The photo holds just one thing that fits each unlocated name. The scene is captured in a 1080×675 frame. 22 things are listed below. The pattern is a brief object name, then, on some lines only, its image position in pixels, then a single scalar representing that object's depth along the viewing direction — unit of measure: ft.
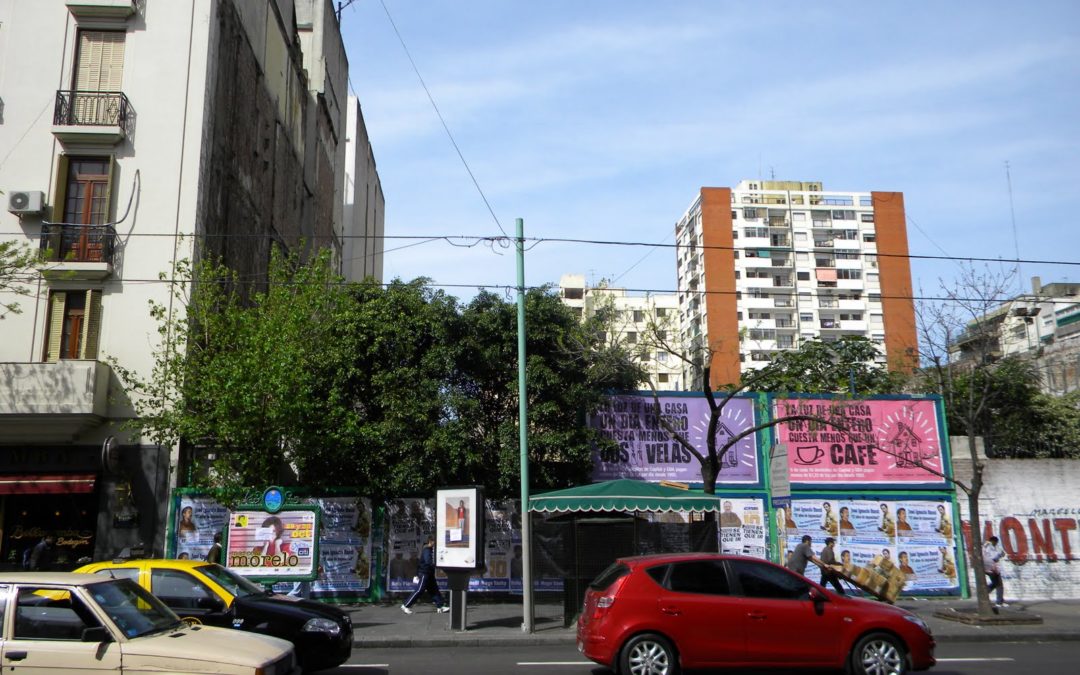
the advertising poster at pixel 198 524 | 63.57
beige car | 21.83
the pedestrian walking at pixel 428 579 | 58.29
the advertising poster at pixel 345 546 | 64.18
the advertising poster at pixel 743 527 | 69.21
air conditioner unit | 67.26
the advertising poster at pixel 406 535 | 65.05
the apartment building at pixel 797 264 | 270.26
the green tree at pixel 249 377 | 57.62
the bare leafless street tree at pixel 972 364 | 57.11
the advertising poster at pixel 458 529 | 51.08
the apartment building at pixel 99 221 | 64.54
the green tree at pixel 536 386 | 65.46
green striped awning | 52.54
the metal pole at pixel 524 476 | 50.57
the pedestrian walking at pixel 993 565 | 61.26
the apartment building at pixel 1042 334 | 64.75
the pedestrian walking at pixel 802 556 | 53.57
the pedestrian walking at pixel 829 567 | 51.61
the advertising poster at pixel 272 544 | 54.65
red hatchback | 32.42
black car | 34.32
